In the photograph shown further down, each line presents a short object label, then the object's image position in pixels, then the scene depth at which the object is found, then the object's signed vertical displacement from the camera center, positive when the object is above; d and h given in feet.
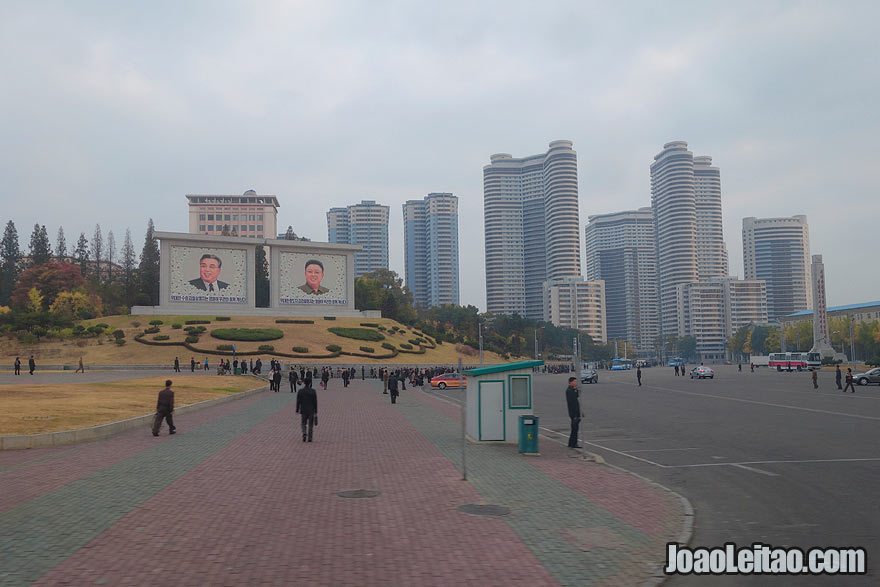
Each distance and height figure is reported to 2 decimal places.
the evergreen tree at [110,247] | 508.94 +75.27
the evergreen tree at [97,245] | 484.54 +73.87
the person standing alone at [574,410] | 52.70 -6.89
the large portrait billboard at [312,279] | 312.50 +28.78
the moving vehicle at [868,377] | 144.46 -12.58
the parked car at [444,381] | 167.73 -13.36
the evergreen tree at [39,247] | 408.26 +61.75
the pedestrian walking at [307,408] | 55.42 -6.66
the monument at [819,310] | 336.08 +7.95
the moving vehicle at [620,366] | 347.73 -21.68
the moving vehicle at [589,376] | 182.80 -13.98
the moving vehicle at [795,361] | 262.26 -15.96
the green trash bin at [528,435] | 49.62 -8.42
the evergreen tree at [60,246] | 460.55 +69.73
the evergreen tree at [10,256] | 409.28 +58.68
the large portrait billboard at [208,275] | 291.17 +29.65
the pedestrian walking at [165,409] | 59.77 -6.94
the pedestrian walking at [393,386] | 100.68 -8.66
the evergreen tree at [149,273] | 370.73 +42.79
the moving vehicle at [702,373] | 197.98 -14.85
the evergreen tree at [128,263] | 417.94 +60.10
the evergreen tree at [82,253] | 458.58 +64.34
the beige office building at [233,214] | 626.64 +124.29
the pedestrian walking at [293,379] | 138.95 -10.00
